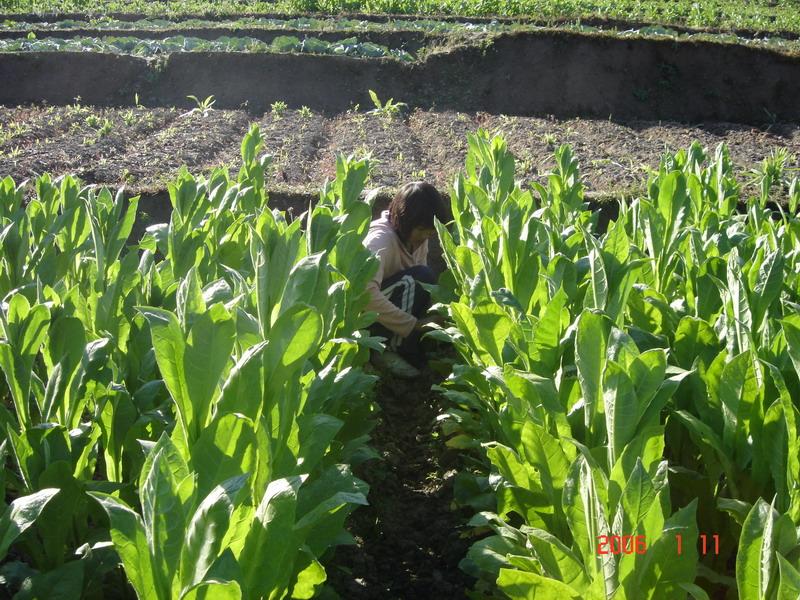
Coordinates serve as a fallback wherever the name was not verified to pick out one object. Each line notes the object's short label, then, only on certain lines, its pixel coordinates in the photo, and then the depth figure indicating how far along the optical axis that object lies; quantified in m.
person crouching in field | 4.78
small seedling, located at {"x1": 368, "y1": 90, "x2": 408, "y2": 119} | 10.12
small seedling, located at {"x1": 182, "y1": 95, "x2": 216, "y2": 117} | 10.16
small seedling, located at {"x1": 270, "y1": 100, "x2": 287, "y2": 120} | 10.53
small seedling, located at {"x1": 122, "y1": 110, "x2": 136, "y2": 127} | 9.48
